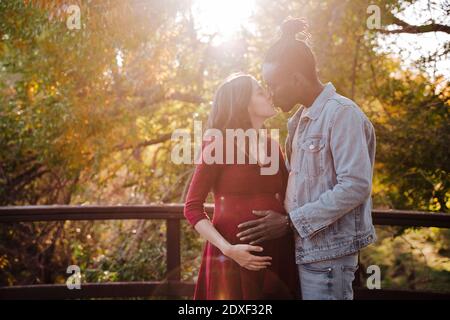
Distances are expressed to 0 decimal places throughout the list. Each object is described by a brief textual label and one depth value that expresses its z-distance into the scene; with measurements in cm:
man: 201
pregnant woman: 223
